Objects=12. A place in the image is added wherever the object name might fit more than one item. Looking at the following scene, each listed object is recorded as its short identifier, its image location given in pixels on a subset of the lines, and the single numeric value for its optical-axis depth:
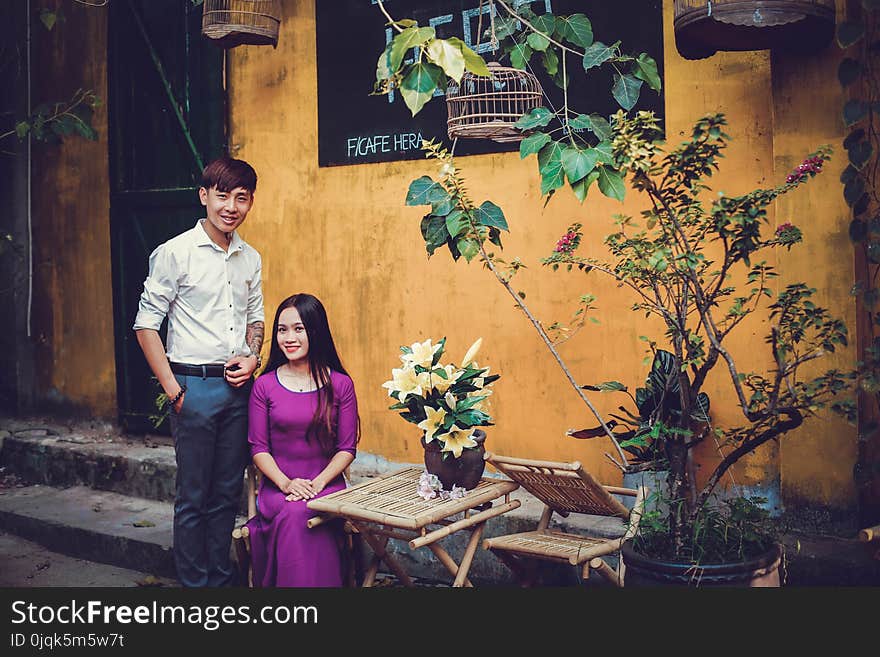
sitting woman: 4.24
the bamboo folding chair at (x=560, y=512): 3.88
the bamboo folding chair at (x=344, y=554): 4.38
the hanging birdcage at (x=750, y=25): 3.86
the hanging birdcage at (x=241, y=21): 5.58
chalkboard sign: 4.97
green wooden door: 6.75
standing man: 4.39
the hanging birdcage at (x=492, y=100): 4.60
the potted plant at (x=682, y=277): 3.29
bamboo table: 3.78
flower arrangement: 3.96
